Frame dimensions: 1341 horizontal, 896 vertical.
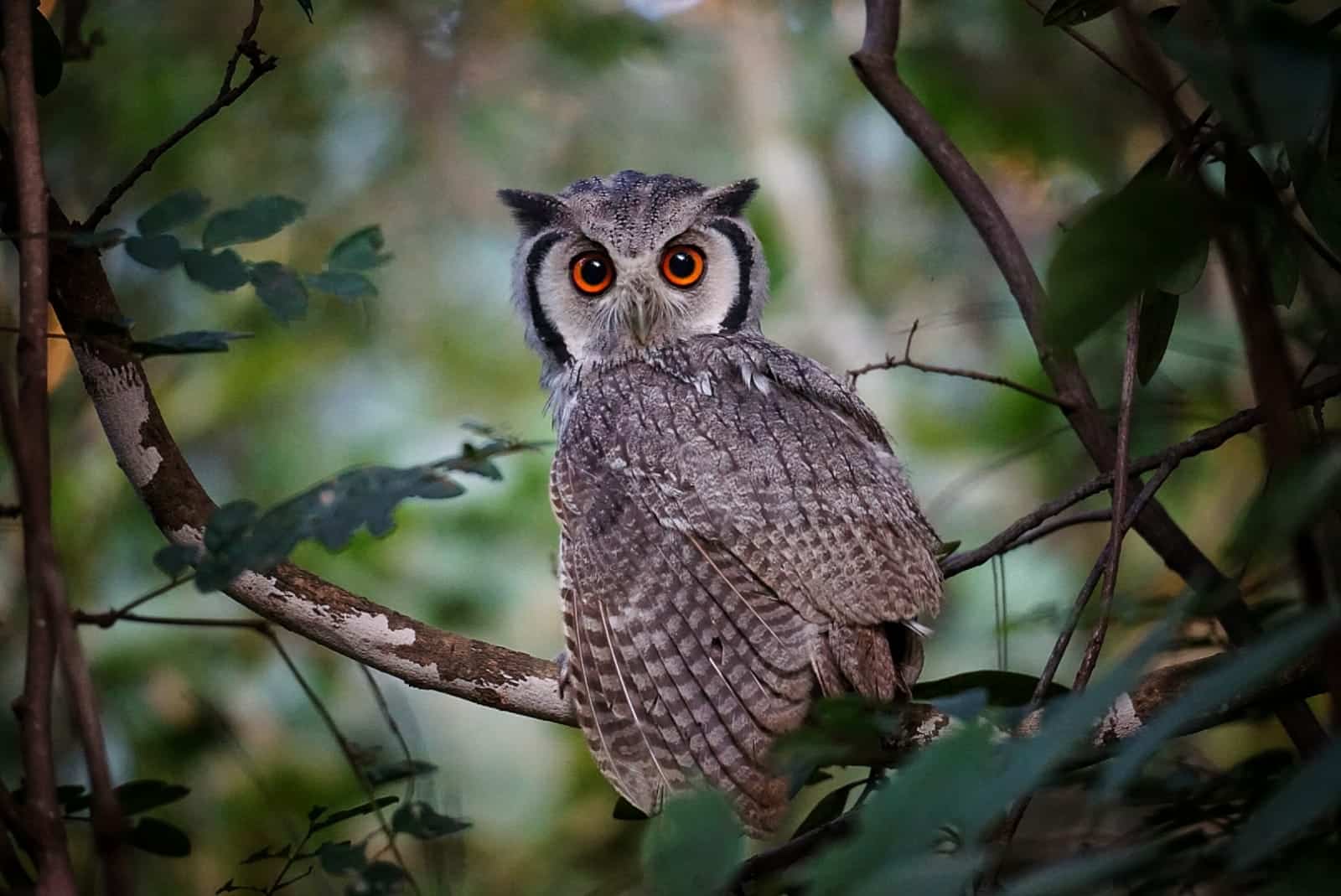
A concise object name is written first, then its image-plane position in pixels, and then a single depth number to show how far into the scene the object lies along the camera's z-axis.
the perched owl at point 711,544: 4.27
